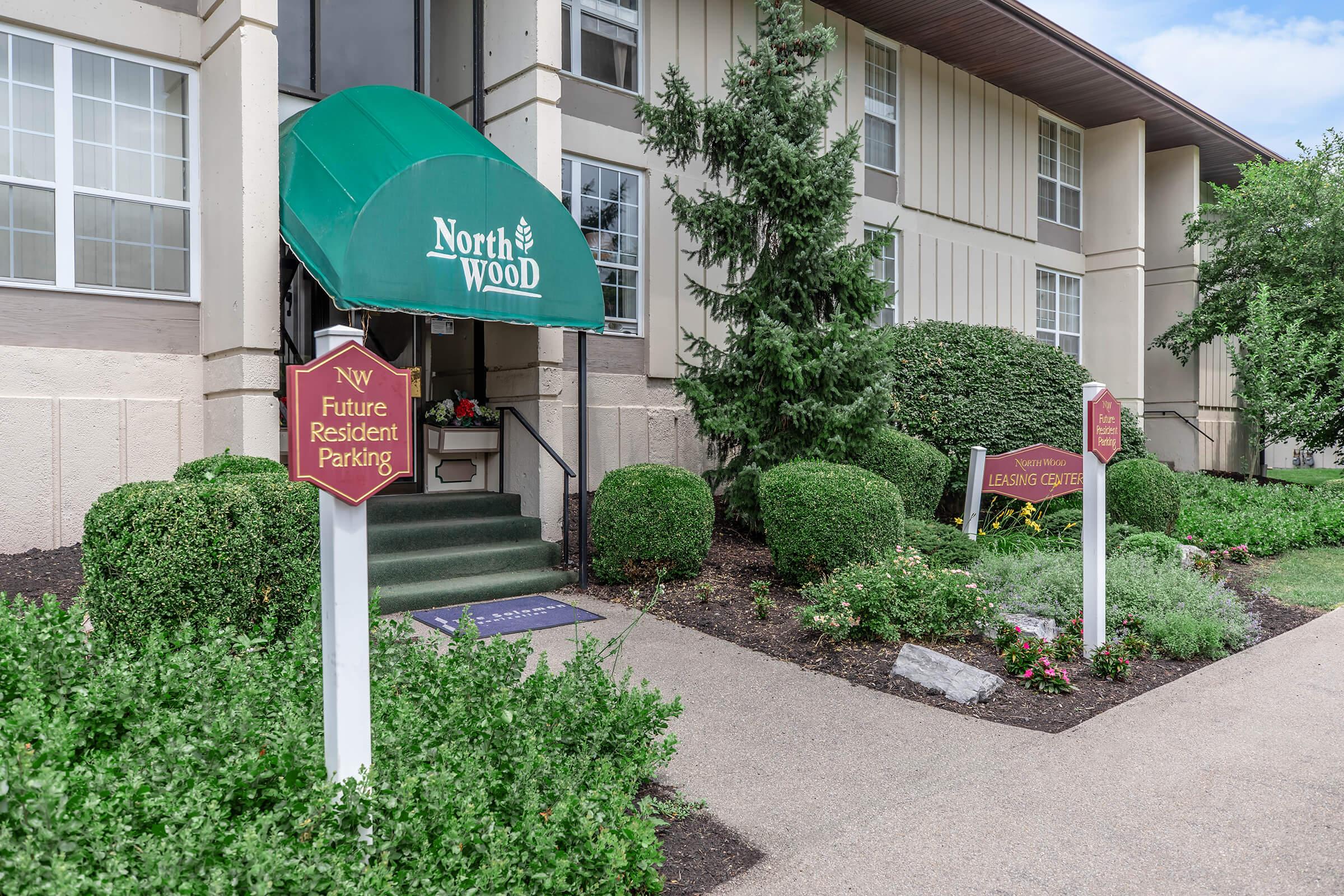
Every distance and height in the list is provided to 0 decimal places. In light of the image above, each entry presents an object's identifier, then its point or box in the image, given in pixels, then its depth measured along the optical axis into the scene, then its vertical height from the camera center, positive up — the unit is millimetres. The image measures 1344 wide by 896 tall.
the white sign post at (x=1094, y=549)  6148 -803
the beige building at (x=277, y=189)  7324 +2544
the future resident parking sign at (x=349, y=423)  2818 +37
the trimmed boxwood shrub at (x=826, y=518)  7531 -728
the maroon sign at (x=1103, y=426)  6086 +52
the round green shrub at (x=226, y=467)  6191 -240
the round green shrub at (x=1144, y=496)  11281 -797
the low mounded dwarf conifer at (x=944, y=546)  8812 -1140
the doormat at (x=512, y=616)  6711 -1454
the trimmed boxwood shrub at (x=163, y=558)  4918 -697
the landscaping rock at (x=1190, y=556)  9234 -1312
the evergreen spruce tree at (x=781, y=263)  8945 +1789
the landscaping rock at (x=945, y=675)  5426 -1527
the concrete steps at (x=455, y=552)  7422 -1063
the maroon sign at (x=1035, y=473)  9375 -430
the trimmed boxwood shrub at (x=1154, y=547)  9062 -1183
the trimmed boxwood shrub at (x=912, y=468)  9883 -383
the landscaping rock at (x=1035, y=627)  6707 -1493
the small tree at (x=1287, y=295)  17406 +2840
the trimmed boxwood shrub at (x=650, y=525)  7863 -812
